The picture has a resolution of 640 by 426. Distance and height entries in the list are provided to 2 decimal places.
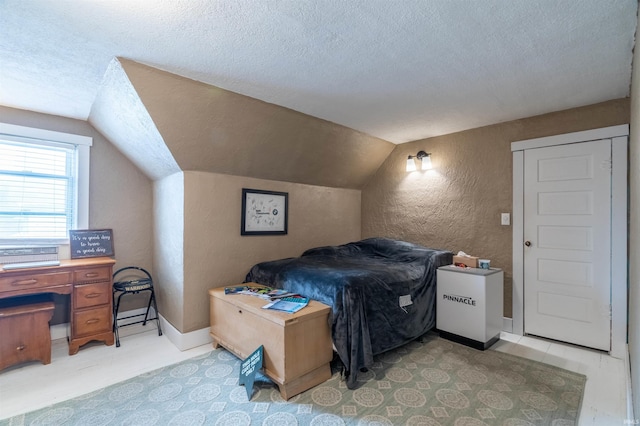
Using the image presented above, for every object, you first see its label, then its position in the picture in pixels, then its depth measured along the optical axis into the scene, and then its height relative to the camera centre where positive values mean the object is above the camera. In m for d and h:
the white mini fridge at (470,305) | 2.70 -0.83
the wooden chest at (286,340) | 1.98 -0.89
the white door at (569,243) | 2.68 -0.25
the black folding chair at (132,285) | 3.01 -0.75
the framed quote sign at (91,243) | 3.04 -0.32
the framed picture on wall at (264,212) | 3.23 +0.01
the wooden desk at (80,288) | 2.45 -0.65
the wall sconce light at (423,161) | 3.74 +0.67
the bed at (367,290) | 2.17 -0.62
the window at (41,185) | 2.83 +0.26
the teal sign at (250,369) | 1.99 -1.06
